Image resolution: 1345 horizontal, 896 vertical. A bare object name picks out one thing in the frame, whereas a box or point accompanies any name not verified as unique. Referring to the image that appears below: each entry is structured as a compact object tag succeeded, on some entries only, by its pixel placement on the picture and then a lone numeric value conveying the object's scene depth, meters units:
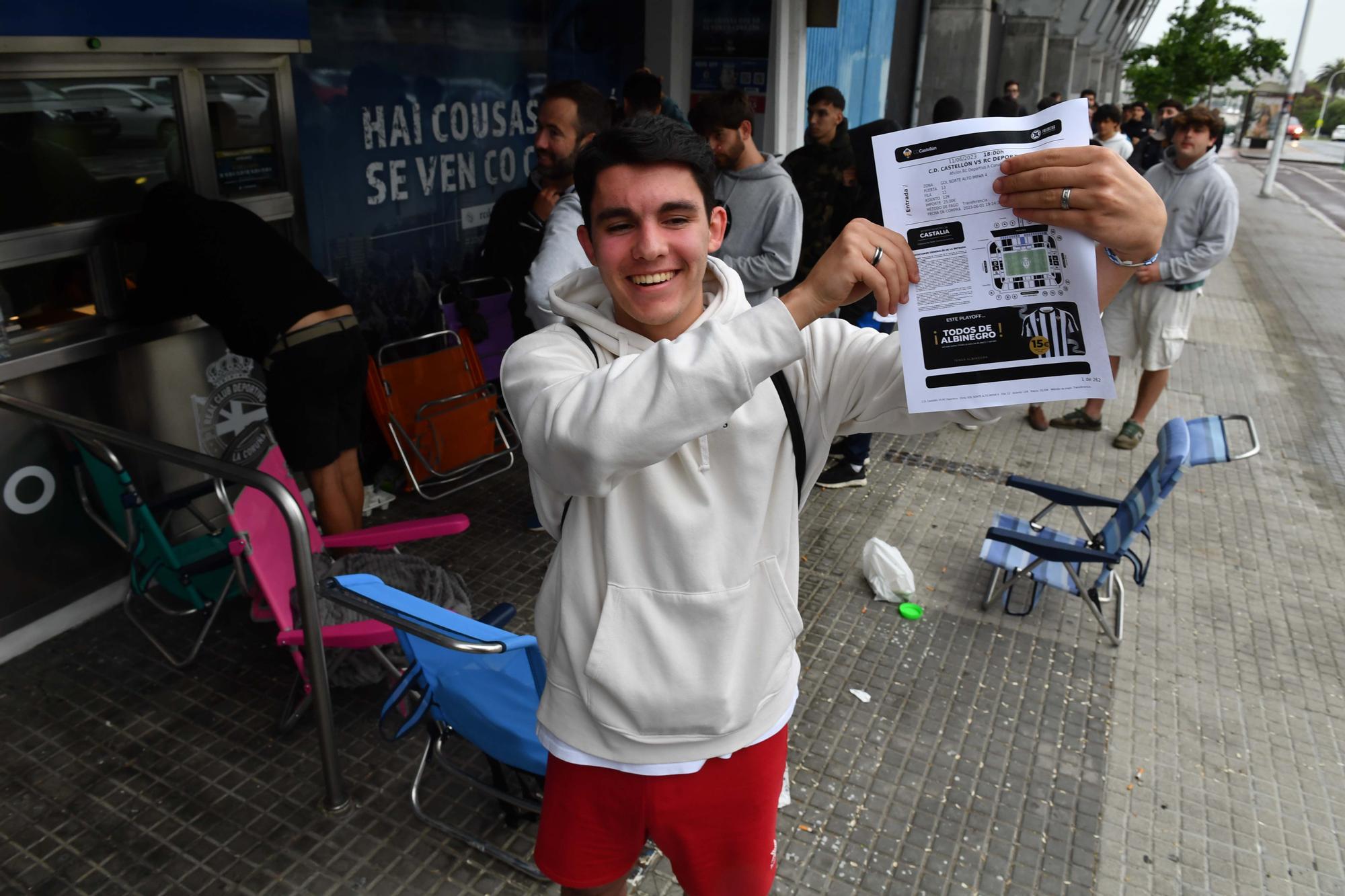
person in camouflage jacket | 5.64
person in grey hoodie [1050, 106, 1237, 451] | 5.88
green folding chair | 3.61
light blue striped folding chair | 4.00
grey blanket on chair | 3.40
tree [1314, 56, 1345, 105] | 103.96
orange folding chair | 5.20
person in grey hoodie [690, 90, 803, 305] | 4.49
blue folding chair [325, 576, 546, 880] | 2.36
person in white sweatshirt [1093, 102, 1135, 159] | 10.56
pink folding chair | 2.97
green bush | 93.00
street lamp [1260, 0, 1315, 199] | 25.42
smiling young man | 1.33
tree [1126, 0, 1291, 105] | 37.31
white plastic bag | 4.39
